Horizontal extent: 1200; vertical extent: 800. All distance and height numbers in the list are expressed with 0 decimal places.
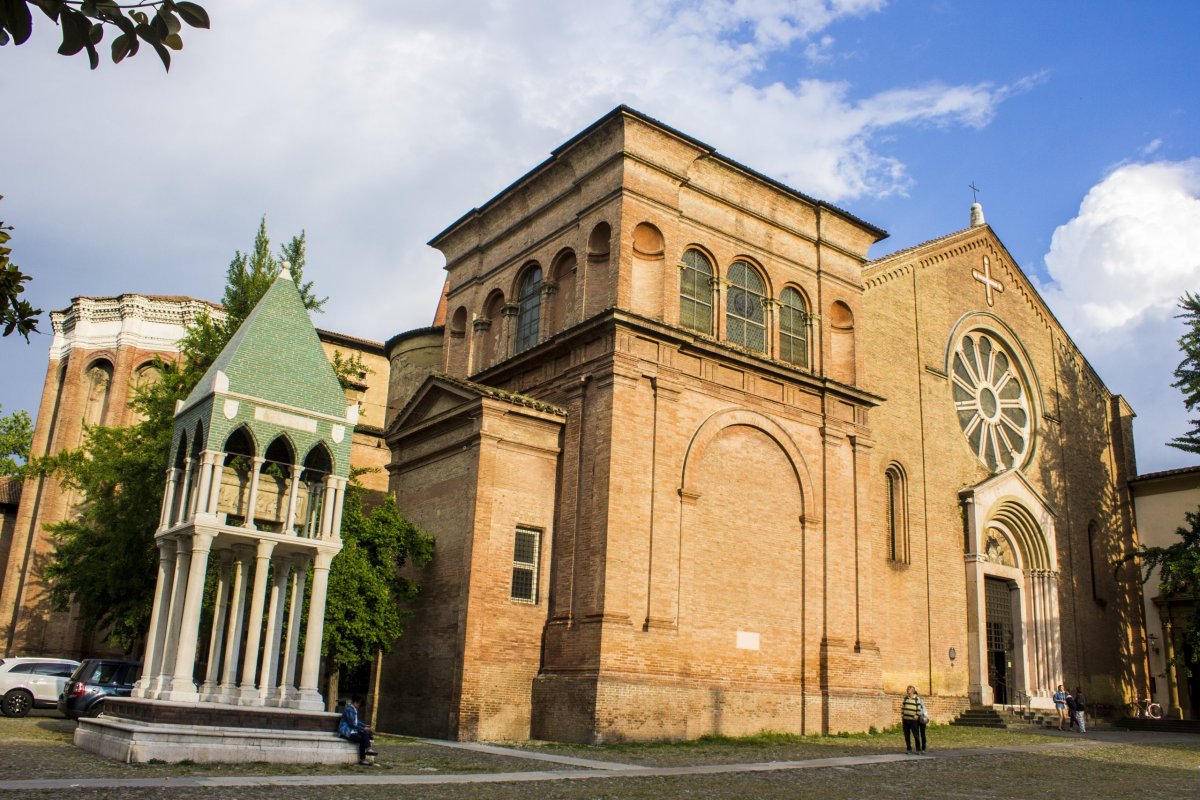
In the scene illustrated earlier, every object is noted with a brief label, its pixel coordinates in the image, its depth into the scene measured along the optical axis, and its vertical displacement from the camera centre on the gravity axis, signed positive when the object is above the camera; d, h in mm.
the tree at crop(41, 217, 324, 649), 23031 +3049
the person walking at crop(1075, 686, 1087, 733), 26969 -1095
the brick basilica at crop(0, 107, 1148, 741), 20656 +4102
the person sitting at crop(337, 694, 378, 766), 14359 -1329
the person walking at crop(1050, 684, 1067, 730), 28239 -905
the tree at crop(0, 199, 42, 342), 6316 +1967
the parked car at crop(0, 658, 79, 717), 22641 -1369
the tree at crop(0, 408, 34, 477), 32500 +5963
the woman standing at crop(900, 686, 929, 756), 19625 -1071
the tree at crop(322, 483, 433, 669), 20344 +1091
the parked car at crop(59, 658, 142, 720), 20672 -1219
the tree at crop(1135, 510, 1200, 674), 29391 +3044
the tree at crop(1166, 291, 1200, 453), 31719 +9062
